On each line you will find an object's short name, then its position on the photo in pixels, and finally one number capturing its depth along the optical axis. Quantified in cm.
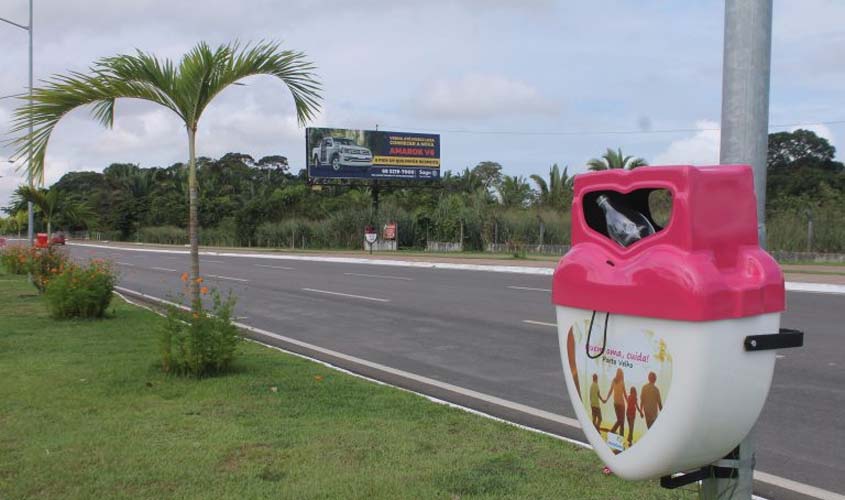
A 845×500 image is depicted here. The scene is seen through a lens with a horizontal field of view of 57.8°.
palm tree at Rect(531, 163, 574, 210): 4353
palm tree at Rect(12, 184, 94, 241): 1597
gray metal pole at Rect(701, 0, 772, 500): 245
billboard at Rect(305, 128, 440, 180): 4750
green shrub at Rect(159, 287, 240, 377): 691
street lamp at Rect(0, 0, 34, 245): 2127
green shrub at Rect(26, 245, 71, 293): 1522
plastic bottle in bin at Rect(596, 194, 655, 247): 254
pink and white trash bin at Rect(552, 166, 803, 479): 219
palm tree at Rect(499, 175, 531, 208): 4516
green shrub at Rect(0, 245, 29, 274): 2241
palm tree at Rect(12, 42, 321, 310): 649
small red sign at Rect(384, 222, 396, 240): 4191
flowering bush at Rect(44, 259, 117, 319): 1127
